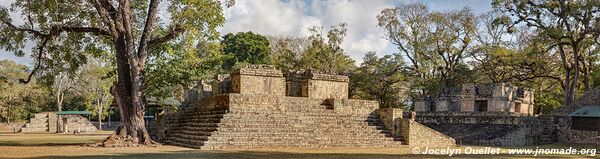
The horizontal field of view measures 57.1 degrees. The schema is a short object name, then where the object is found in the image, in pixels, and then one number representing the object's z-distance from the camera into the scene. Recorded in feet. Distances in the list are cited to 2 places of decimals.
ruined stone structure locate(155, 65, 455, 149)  61.62
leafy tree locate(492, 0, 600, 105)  94.70
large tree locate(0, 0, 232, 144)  59.62
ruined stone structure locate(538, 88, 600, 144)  86.69
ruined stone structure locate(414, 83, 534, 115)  98.48
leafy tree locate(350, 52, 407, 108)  125.18
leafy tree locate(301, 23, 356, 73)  128.36
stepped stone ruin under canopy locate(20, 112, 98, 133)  127.03
